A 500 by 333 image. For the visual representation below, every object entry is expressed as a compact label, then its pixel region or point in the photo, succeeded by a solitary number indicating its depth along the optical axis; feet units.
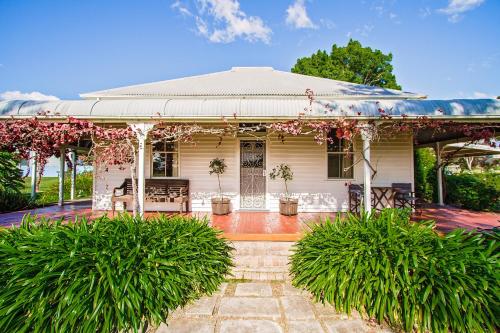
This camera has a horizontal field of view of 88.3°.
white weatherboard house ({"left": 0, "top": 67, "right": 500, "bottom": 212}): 26.17
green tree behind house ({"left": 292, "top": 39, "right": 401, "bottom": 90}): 74.69
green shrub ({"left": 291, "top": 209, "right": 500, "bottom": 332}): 8.38
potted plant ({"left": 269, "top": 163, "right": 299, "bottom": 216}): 23.86
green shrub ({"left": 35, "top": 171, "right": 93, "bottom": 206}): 44.76
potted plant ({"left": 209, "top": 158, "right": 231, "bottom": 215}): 23.94
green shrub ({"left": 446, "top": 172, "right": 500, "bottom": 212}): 28.35
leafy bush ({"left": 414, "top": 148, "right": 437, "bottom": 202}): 35.47
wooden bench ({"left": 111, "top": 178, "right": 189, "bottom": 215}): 24.06
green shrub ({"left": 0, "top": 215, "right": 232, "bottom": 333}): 7.99
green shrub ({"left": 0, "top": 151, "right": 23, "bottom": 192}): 26.81
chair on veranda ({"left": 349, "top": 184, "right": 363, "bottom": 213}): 22.47
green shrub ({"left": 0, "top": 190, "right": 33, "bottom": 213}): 26.13
